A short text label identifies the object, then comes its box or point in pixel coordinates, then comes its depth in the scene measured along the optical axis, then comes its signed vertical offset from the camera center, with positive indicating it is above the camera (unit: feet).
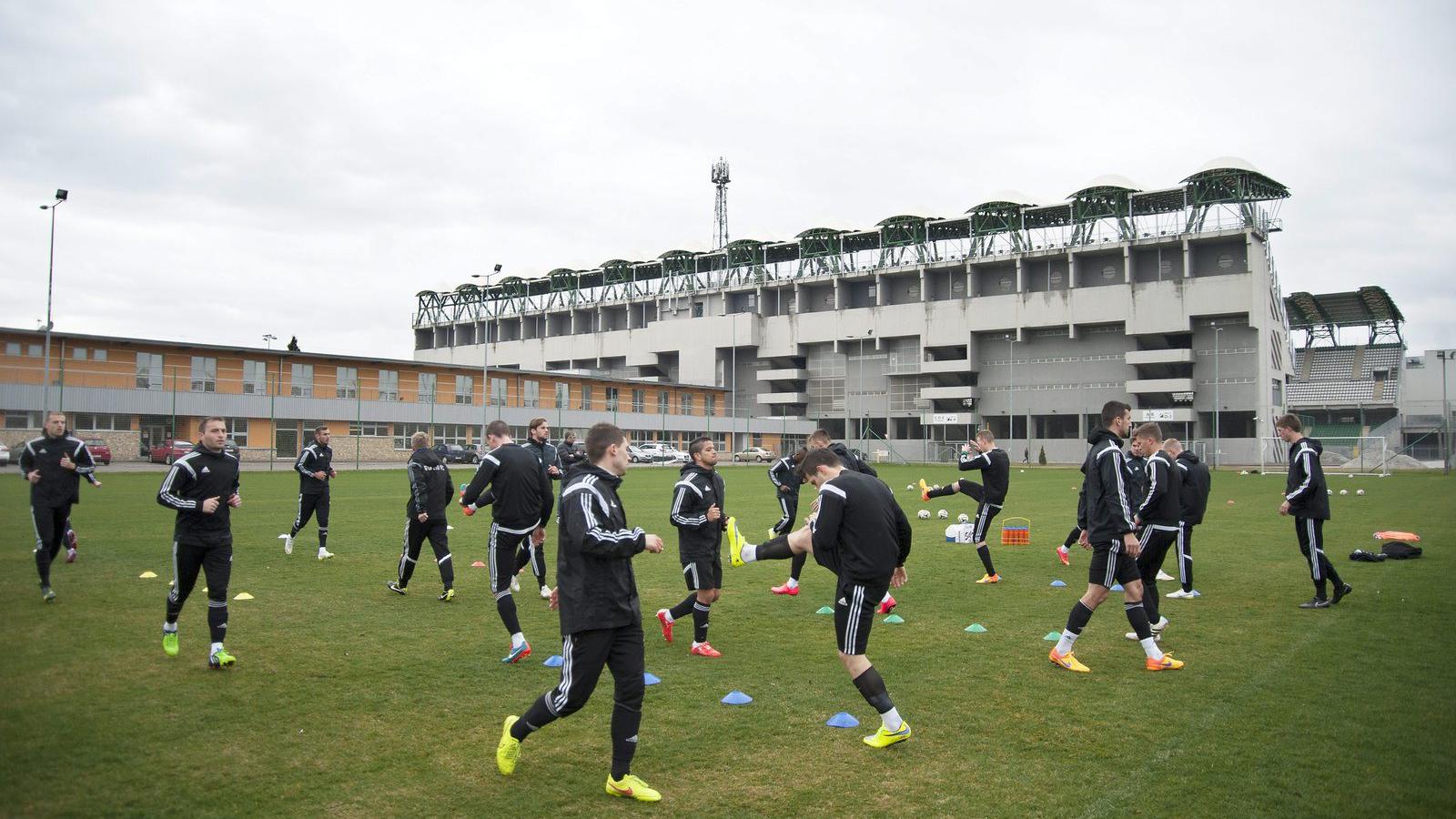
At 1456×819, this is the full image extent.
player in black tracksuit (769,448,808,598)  39.59 -2.69
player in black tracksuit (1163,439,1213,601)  38.42 -3.27
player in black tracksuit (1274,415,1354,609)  34.65 -2.76
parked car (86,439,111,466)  144.65 -3.81
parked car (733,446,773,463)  253.79 -7.20
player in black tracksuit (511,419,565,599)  36.24 -1.87
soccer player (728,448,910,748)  19.58 -2.67
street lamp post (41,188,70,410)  126.72 +21.06
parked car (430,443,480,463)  178.97 -5.43
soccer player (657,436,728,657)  27.89 -3.24
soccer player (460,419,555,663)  28.68 -2.32
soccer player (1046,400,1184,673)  26.02 -3.59
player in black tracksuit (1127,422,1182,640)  29.53 -2.65
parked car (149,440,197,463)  145.69 -3.66
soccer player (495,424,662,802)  17.38 -3.72
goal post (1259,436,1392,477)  167.22 -4.98
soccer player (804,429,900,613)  31.60 -0.89
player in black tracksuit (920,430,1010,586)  41.50 -2.83
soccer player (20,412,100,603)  35.99 -1.84
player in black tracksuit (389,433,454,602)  35.68 -3.21
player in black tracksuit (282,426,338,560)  47.16 -2.81
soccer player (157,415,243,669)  25.29 -2.67
